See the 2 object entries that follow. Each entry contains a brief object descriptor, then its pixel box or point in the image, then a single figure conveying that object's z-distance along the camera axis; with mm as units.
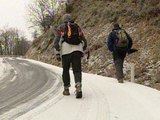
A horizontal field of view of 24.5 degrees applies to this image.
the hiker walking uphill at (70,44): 9055
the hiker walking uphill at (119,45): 12547
